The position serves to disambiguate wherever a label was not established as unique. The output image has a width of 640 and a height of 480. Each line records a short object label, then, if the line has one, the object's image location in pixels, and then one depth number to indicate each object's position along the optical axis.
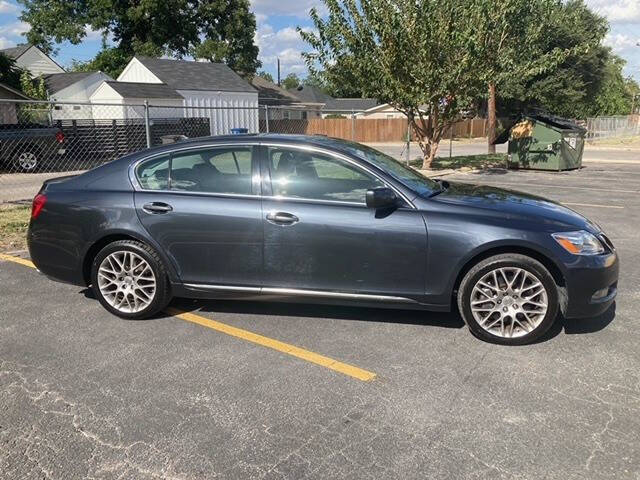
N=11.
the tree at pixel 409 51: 14.63
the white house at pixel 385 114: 58.62
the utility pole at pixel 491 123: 21.91
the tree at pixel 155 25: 44.88
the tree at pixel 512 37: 14.81
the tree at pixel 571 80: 36.66
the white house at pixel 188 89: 32.38
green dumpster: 17.33
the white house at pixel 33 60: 42.06
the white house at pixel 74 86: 37.12
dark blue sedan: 4.00
